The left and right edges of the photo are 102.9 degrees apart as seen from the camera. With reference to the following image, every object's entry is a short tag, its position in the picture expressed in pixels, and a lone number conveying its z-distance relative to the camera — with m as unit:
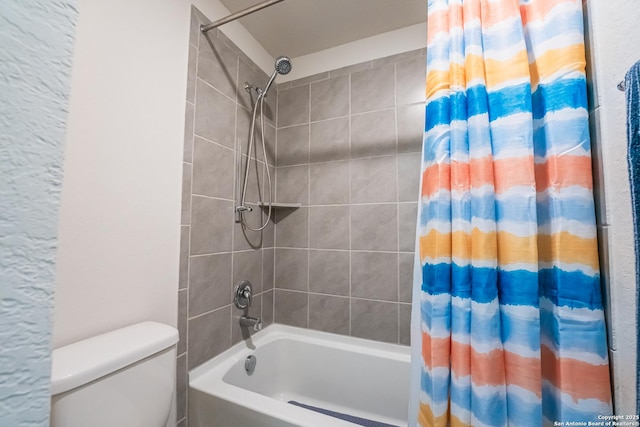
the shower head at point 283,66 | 1.35
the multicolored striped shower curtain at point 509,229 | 0.61
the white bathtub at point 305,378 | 1.08
